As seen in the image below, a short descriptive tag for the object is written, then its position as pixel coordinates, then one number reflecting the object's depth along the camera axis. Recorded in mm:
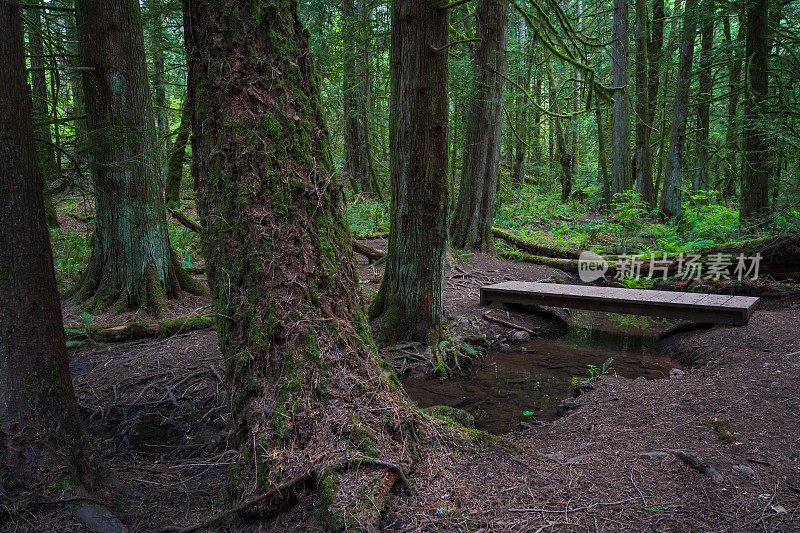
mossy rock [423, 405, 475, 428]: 3732
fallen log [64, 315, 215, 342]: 5504
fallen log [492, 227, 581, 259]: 11684
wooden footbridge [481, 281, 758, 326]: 6688
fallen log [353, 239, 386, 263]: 9367
